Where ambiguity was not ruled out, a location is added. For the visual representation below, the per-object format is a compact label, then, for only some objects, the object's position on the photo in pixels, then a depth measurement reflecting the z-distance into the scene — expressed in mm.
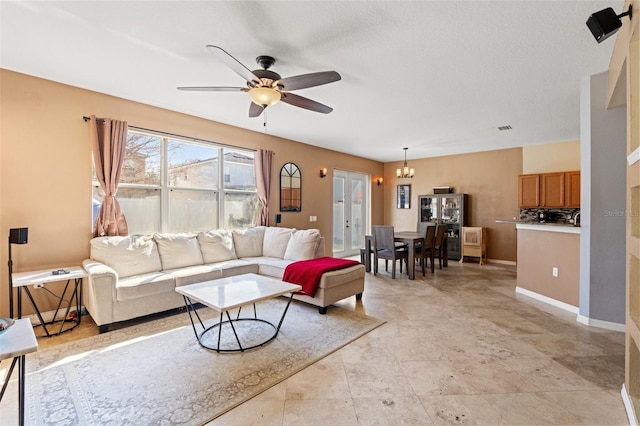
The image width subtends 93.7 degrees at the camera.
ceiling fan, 2400
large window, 4051
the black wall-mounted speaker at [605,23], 1861
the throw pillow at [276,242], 4809
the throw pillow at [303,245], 4438
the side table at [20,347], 1288
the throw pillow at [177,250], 3867
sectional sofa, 3059
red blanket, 3560
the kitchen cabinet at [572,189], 5578
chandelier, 6773
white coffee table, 2495
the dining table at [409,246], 5305
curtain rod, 3621
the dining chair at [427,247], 5531
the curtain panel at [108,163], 3586
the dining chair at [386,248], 5350
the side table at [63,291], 2826
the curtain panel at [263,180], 5395
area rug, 1863
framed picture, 8313
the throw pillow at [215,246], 4301
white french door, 7344
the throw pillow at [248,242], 4742
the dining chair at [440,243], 6031
